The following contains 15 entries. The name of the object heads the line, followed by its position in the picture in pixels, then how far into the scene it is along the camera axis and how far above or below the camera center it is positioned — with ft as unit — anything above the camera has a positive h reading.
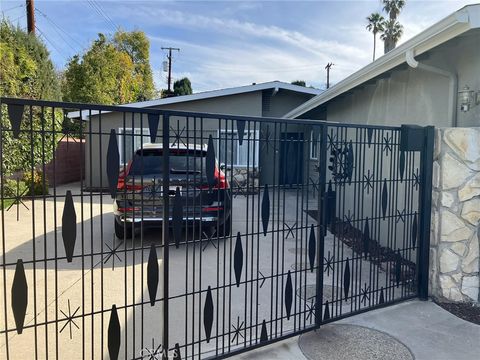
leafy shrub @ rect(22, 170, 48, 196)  29.04 -2.02
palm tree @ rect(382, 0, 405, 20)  102.94 +41.59
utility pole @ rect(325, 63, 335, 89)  136.36 +32.87
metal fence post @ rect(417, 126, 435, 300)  13.76 -1.81
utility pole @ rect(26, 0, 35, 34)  45.38 +17.06
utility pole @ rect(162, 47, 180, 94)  114.52 +29.65
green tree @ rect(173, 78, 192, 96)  114.09 +21.71
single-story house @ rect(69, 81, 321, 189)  41.27 +6.18
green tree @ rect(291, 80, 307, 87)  118.46 +24.14
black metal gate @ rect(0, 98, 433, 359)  8.37 -3.46
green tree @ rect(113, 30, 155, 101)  85.40 +24.43
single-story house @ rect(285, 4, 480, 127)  13.69 +3.86
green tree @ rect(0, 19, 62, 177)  27.93 +7.28
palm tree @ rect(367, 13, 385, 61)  108.78 +39.10
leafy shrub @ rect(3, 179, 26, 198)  27.81 -2.13
